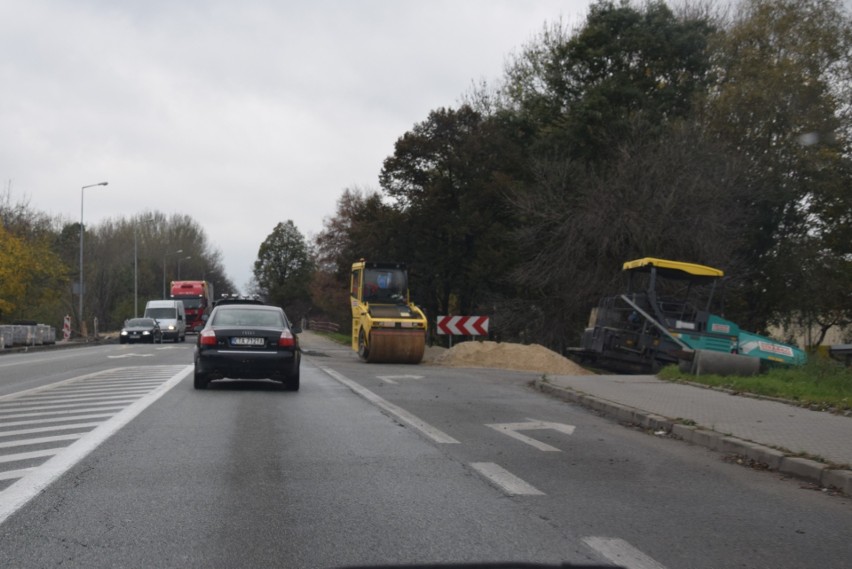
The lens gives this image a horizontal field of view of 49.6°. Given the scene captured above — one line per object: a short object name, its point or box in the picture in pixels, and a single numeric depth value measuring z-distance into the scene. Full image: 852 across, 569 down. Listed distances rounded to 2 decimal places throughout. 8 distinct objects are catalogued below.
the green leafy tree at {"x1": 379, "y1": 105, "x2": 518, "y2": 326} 42.50
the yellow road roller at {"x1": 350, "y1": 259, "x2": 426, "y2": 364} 26.69
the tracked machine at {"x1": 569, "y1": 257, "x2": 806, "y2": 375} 23.27
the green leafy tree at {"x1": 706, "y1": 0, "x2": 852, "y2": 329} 36.03
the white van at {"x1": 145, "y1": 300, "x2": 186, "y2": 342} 53.30
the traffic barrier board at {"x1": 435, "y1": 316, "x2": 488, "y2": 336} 30.52
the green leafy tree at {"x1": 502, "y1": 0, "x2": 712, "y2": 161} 40.00
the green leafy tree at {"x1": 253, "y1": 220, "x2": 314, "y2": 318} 129.50
